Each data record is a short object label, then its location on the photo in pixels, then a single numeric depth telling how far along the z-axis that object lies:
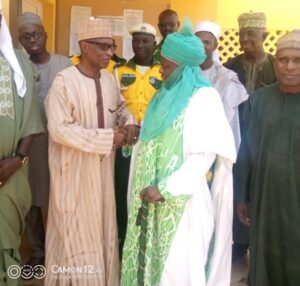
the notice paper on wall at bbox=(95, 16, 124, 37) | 7.27
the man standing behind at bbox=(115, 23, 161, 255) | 4.95
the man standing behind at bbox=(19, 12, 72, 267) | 4.73
